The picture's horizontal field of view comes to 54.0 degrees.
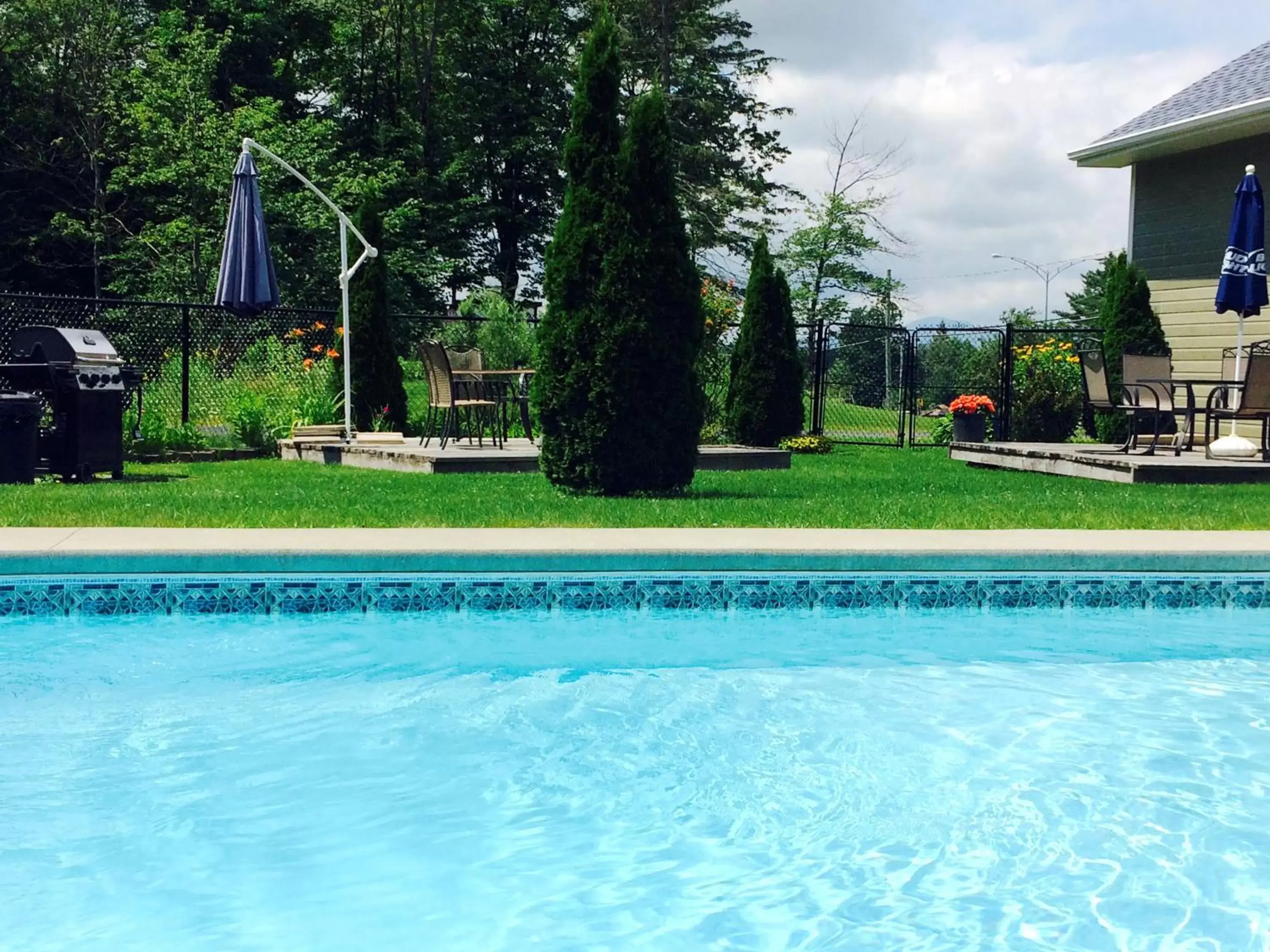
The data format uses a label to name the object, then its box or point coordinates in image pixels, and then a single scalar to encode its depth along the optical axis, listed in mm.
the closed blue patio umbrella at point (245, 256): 11828
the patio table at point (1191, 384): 10723
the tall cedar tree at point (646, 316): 8508
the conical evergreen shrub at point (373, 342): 13727
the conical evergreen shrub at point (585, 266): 8562
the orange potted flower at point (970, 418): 14664
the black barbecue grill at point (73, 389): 9172
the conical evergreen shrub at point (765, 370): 14586
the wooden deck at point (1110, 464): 10422
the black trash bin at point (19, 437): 8836
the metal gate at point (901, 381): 16719
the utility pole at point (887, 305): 34938
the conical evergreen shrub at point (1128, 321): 14109
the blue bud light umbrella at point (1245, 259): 11508
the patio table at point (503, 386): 11836
